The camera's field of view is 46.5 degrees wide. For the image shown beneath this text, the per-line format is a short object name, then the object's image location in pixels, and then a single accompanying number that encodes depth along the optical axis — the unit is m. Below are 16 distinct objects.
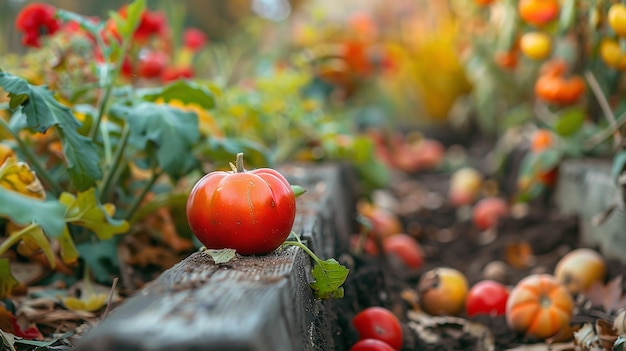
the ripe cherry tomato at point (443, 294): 2.40
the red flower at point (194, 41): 3.67
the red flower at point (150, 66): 3.05
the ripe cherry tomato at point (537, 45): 3.11
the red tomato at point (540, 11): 2.94
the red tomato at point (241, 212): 1.38
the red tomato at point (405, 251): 3.01
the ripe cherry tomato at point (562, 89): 3.18
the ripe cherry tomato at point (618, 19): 2.33
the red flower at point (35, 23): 2.24
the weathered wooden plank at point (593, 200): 2.56
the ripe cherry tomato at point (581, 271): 2.43
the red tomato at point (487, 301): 2.30
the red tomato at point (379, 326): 1.81
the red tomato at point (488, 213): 3.69
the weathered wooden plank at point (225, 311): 0.94
